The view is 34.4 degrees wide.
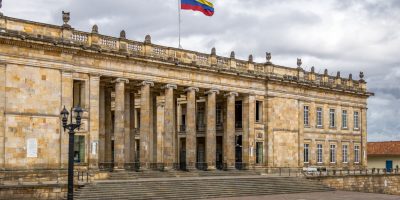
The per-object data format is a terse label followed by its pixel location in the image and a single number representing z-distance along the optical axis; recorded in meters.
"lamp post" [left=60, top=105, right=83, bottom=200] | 22.95
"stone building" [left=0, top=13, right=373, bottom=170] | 36.75
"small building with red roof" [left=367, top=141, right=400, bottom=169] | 71.25
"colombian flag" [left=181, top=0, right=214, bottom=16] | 45.09
